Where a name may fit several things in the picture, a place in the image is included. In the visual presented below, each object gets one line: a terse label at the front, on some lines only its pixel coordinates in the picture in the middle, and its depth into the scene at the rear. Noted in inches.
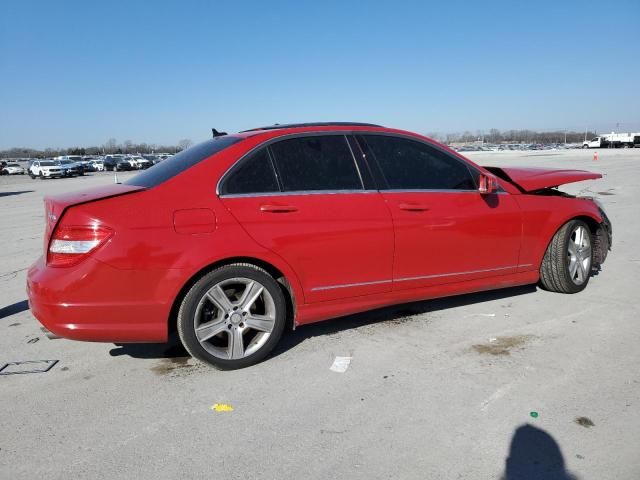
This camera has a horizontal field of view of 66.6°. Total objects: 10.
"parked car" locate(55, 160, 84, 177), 1580.2
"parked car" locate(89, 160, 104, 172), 2107.5
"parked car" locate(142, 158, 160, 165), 2353.6
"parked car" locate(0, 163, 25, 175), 2018.9
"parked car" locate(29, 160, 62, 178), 1558.8
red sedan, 120.4
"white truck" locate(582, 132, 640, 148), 2839.6
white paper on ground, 133.3
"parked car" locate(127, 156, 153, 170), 2155.1
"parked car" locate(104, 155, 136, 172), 2042.3
